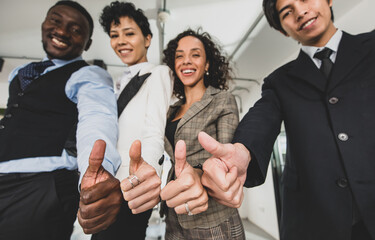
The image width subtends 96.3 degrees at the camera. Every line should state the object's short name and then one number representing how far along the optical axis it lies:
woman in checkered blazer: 0.49
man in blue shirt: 0.74
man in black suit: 0.64
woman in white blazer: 0.52
